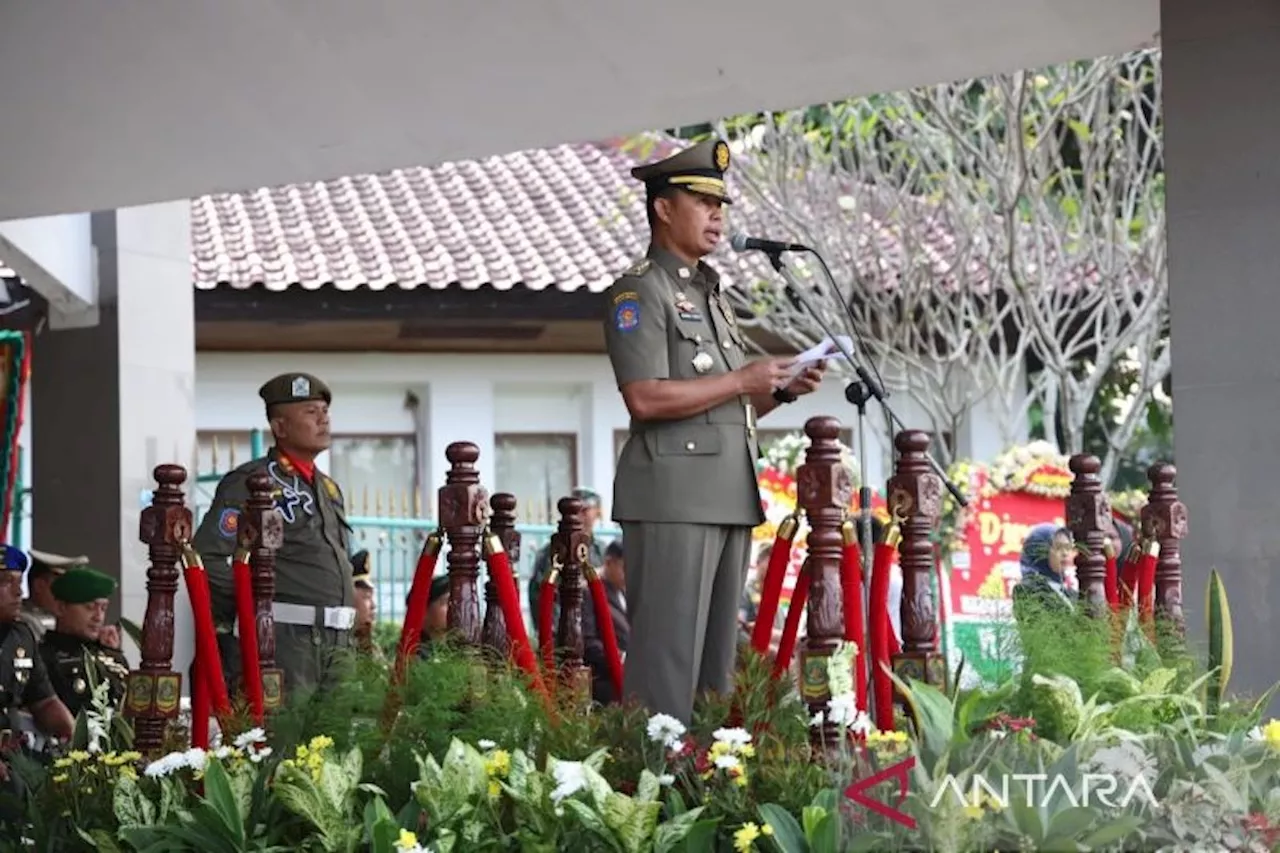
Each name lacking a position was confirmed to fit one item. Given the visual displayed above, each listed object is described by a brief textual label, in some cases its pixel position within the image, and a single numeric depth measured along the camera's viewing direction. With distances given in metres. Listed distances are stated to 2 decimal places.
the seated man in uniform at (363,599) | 11.79
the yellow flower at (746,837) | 6.87
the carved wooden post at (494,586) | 10.05
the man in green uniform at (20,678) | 12.70
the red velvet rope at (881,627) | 8.95
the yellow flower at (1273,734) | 7.17
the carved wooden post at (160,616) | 10.02
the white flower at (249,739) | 8.95
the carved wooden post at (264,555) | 10.23
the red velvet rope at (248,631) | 10.00
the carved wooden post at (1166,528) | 11.26
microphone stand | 9.27
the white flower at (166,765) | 8.73
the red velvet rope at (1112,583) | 10.89
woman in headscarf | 8.74
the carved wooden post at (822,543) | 8.43
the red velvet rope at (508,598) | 9.72
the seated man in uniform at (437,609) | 15.23
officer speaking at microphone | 9.33
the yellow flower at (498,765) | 7.79
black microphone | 9.37
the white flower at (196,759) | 8.81
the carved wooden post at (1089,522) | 10.74
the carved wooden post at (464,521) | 9.81
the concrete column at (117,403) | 18.89
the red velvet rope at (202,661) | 10.08
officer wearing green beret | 13.57
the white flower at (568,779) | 7.33
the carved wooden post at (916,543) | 8.79
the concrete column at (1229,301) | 10.66
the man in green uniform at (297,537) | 12.12
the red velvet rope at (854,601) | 8.81
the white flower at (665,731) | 8.14
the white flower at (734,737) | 7.72
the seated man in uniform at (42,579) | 15.49
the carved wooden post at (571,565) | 11.70
